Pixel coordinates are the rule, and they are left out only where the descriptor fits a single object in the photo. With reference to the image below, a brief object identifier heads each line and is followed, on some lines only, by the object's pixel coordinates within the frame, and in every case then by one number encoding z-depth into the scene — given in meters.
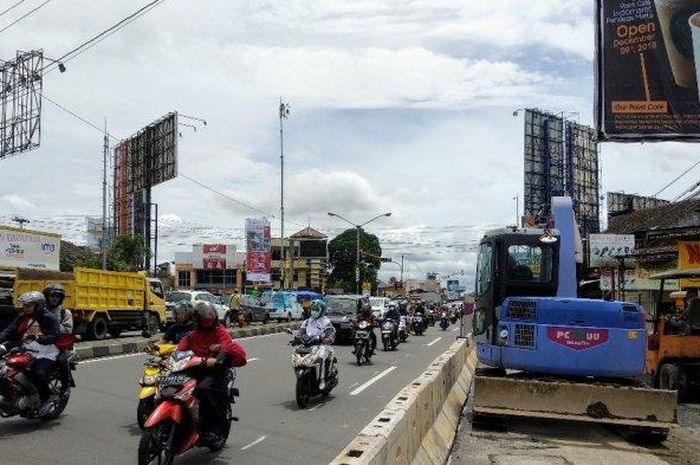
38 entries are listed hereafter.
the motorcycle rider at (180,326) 8.62
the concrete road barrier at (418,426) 4.33
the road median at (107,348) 18.20
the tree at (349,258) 100.12
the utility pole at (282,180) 52.88
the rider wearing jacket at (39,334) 8.47
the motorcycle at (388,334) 22.42
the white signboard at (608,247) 17.17
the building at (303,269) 96.81
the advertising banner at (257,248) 60.06
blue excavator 8.82
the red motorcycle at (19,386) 8.09
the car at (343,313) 24.41
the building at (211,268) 86.19
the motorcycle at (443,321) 41.38
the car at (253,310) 39.31
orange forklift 12.35
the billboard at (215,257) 86.12
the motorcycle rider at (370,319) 17.92
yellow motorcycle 7.67
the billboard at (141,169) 57.41
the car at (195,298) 32.50
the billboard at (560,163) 47.66
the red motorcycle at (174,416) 6.01
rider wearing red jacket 6.88
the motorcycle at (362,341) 17.52
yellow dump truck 22.48
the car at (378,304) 36.76
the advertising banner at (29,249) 30.27
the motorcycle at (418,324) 33.44
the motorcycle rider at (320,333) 11.44
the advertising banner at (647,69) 17.62
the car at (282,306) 43.22
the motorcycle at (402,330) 26.48
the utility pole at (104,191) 45.44
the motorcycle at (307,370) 10.86
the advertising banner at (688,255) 13.52
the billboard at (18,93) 20.90
